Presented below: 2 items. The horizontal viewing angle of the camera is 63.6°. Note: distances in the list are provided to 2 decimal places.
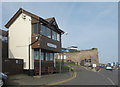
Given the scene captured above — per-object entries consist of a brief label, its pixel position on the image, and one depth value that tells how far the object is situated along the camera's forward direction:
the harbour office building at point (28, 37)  12.29
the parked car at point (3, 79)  6.85
